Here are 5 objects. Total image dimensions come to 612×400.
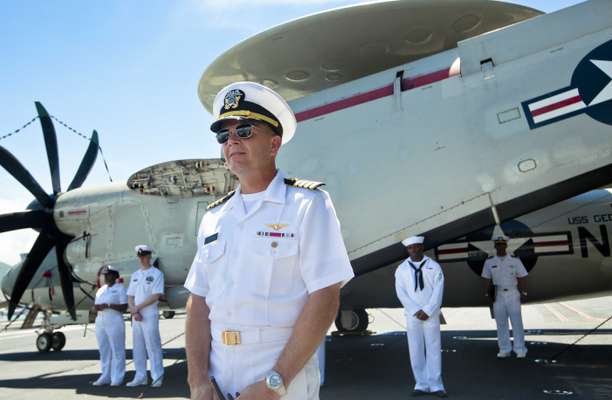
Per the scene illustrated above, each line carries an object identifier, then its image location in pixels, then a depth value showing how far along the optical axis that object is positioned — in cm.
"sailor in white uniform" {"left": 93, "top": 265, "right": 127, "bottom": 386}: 788
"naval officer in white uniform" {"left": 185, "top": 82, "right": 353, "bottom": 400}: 174
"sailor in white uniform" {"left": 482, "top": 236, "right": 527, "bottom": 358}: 848
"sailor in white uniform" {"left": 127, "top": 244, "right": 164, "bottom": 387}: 761
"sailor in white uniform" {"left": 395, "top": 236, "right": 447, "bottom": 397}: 606
